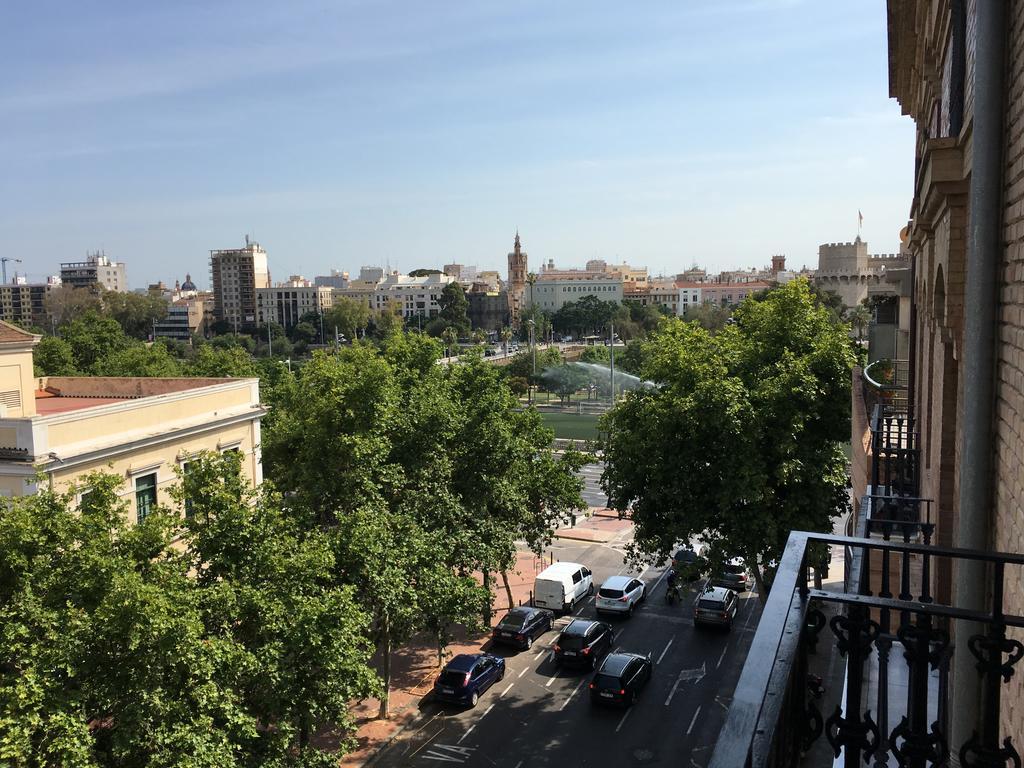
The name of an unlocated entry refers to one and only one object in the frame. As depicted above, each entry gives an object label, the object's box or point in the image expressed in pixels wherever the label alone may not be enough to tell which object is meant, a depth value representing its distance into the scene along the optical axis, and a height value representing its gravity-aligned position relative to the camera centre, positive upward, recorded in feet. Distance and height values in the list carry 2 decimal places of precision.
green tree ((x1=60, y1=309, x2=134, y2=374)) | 139.54 -4.23
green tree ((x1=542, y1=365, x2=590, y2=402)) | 238.68 -20.28
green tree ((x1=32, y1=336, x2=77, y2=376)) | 126.82 -6.28
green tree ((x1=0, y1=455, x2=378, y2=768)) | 32.81 -13.73
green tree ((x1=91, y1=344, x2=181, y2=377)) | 125.90 -7.29
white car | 80.84 -27.96
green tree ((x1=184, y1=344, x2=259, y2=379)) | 125.18 -7.60
